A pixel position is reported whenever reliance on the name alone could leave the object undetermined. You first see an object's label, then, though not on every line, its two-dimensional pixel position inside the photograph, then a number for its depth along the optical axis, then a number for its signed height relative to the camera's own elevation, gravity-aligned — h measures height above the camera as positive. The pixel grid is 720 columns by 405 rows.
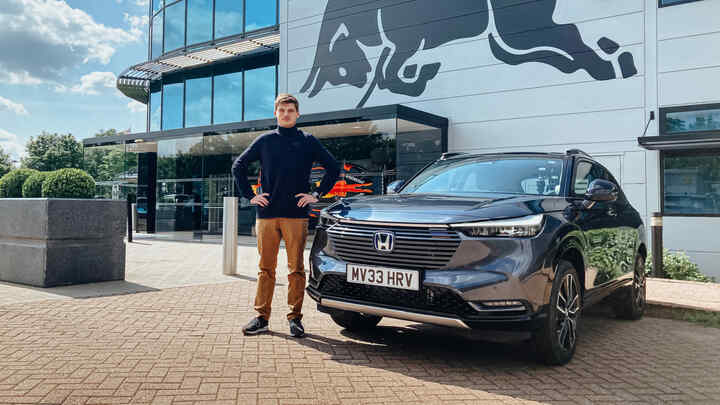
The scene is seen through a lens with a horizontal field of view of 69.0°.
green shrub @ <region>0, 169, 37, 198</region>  10.95 +0.44
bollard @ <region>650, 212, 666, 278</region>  8.65 -0.48
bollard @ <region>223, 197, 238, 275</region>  8.54 -0.64
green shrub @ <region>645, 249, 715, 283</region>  9.45 -1.06
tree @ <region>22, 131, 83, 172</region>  61.34 +6.30
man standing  4.48 +0.08
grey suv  3.47 -0.31
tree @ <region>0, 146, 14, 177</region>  69.00 +6.10
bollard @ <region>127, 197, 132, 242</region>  15.60 -0.44
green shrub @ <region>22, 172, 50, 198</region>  8.89 +0.32
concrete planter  6.26 -0.43
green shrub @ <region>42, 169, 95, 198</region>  7.64 +0.31
